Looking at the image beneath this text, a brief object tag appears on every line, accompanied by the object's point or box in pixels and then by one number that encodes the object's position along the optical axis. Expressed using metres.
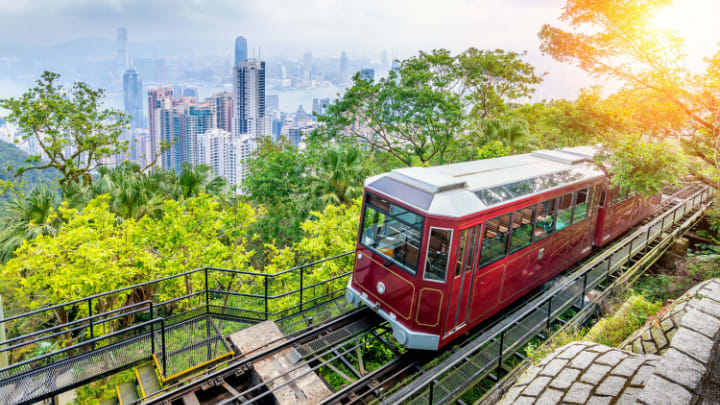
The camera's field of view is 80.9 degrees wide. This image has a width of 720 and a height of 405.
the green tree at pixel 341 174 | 14.91
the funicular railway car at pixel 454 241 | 6.77
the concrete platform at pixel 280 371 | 6.31
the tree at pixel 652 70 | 8.88
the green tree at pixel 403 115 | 21.17
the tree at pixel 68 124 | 21.91
